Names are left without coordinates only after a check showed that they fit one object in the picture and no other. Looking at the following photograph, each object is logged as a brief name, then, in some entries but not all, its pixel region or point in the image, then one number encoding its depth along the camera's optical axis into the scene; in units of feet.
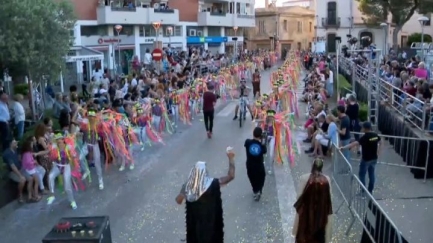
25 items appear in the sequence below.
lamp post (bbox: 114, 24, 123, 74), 115.69
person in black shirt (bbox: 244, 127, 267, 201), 36.37
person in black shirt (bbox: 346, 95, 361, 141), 50.39
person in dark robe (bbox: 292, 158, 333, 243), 25.36
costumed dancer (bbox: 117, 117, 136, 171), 46.93
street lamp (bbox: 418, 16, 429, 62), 87.52
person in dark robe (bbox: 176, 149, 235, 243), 22.03
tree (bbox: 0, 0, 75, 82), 54.90
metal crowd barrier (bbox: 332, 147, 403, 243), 22.95
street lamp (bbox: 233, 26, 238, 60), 186.09
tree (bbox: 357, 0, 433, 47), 162.96
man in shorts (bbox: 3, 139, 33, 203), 37.58
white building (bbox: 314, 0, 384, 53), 218.79
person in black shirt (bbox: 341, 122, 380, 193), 35.86
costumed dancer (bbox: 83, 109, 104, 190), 39.88
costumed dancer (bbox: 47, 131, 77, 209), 36.29
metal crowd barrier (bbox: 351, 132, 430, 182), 41.62
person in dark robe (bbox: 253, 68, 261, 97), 84.24
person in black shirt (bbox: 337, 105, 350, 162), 43.30
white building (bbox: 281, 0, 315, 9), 304.63
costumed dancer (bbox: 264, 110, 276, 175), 44.47
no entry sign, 99.50
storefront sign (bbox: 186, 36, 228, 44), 187.93
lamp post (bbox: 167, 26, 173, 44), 164.48
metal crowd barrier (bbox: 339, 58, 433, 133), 45.52
